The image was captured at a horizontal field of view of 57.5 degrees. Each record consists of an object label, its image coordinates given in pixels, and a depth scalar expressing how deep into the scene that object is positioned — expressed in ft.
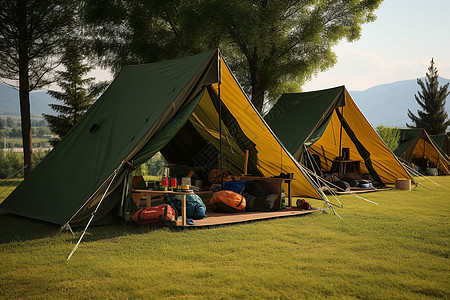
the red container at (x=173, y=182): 17.42
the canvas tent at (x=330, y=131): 27.73
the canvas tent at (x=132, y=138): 16.02
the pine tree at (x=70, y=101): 61.67
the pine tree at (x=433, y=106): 104.58
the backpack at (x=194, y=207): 17.12
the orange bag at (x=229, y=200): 18.69
